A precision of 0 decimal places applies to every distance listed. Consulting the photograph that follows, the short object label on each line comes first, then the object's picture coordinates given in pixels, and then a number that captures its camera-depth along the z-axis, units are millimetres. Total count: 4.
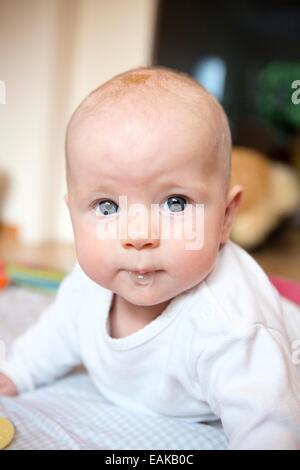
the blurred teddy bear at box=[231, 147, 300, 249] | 2266
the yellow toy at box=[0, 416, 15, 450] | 612
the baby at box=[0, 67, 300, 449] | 530
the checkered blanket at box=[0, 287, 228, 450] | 640
